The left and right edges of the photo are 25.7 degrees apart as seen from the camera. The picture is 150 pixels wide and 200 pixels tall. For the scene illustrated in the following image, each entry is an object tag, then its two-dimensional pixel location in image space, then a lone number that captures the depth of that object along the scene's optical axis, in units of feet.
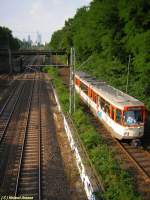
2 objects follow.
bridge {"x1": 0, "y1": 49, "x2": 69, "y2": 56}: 264.72
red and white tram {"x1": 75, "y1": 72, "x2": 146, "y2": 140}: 65.72
